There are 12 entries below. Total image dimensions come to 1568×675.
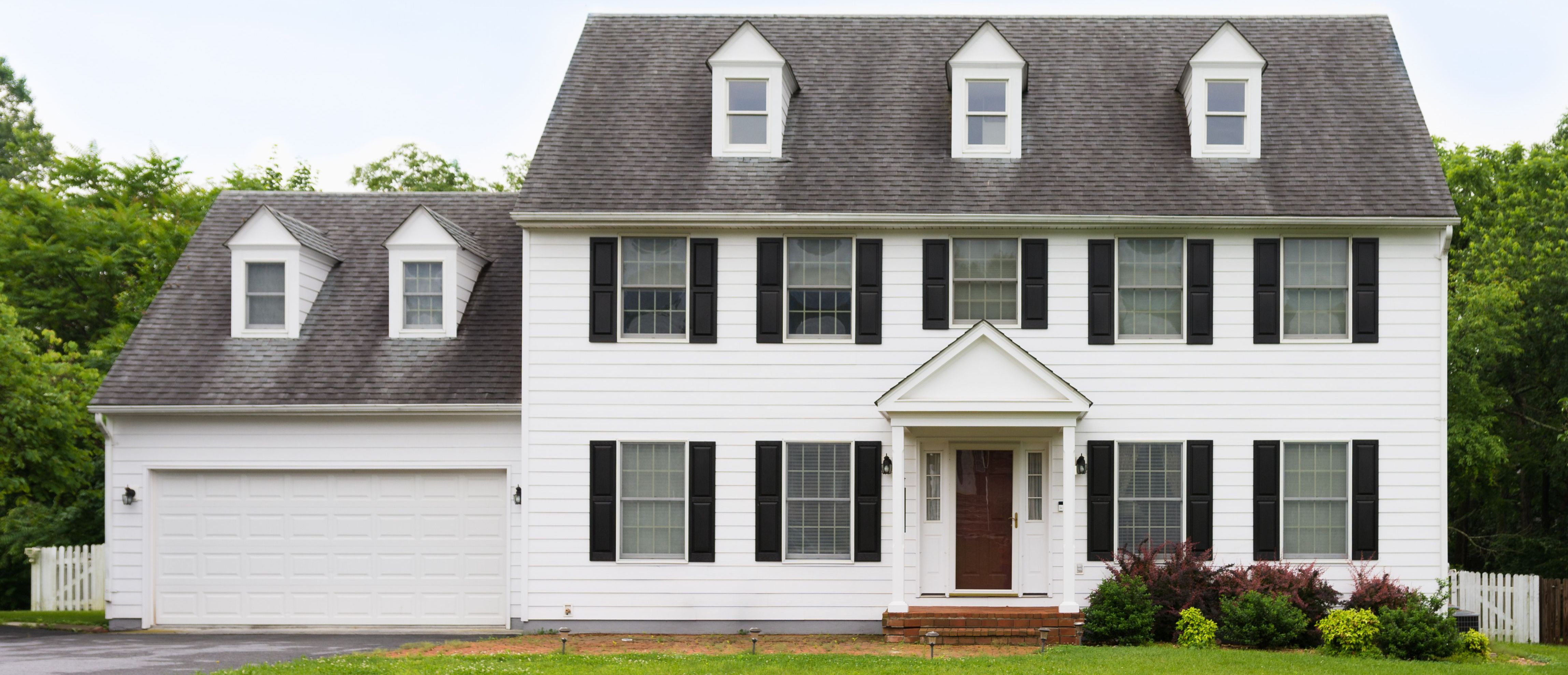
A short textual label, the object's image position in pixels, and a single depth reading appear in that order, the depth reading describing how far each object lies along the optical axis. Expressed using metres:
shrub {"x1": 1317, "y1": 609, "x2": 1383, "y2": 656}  11.45
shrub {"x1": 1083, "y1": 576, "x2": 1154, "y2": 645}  12.05
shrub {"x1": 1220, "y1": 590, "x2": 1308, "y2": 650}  11.73
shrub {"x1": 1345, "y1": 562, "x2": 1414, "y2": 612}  12.12
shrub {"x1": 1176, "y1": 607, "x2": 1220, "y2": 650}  11.80
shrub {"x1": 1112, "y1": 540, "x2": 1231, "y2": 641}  12.32
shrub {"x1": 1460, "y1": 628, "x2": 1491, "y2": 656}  11.55
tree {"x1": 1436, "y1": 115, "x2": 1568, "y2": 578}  18.58
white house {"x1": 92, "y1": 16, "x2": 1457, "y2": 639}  12.88
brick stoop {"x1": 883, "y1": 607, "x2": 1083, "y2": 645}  12.06
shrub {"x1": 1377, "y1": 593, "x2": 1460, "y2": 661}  11.30
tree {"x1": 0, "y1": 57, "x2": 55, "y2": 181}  35.28
